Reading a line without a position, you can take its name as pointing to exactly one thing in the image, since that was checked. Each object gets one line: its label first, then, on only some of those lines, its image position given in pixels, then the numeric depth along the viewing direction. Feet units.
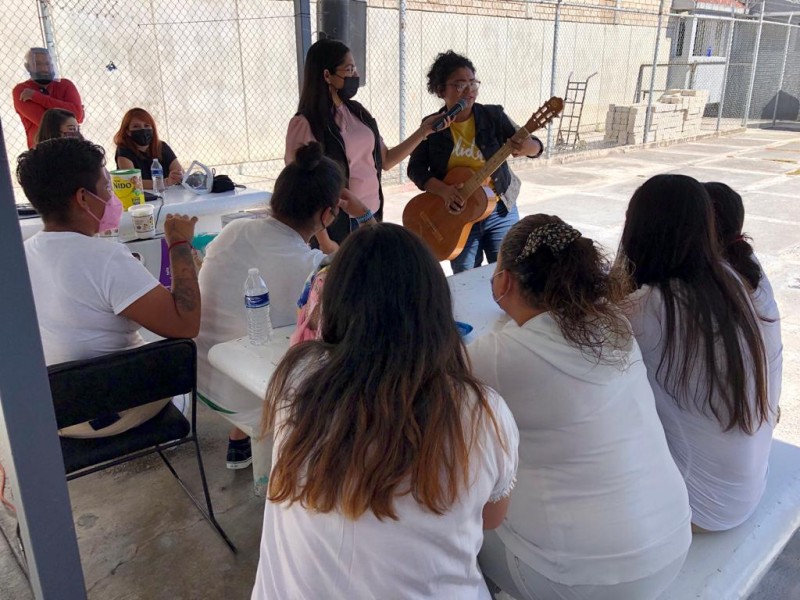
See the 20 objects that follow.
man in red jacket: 16.28
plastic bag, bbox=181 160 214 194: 12.81
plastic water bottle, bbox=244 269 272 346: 6.33
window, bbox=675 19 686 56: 56.99
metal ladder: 43.50
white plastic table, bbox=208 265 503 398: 5.83
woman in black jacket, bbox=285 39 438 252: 10.09
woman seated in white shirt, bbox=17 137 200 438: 5.94
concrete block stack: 42.67
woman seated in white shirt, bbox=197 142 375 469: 6.93
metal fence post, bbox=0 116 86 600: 4.29
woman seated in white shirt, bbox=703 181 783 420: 5.55
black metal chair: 5.60
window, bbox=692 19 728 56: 59.00
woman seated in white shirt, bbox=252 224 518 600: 3.23
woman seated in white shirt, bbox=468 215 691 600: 4.18
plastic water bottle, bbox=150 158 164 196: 12.95
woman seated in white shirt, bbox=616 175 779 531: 4.98
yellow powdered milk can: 11.03
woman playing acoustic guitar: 10.79
